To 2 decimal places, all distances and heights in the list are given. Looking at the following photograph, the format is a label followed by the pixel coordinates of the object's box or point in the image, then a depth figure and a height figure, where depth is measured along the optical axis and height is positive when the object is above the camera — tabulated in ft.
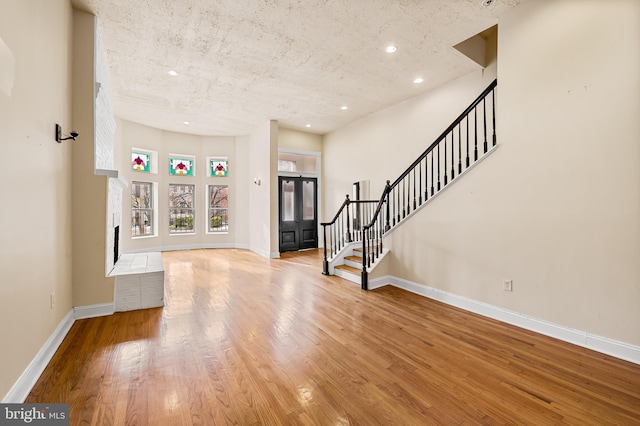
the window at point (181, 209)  26.12 +0.47
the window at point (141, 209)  23.68 +0.45
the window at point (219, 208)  27.76 +0.58
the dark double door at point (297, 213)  25.45 +0.03
